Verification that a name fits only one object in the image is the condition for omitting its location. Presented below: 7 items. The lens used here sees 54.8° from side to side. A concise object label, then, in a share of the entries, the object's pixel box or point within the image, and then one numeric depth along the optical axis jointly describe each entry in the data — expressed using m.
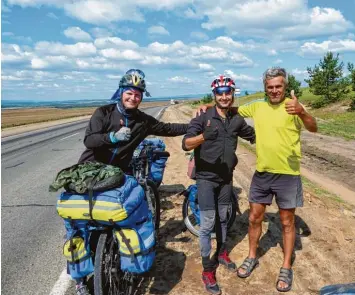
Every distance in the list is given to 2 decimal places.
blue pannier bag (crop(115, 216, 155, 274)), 3.07
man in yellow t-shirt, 3.68
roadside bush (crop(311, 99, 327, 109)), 38.88
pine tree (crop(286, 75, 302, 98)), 46.53
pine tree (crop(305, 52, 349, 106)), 38.07
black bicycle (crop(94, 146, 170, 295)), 2.97
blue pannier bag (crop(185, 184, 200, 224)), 5.16
